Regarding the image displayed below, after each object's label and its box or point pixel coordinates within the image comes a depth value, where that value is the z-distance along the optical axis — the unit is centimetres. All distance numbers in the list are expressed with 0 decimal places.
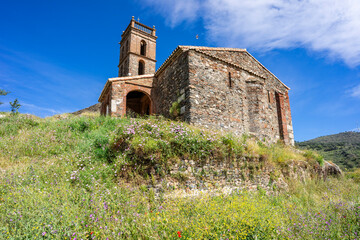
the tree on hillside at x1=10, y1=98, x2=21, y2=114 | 1636
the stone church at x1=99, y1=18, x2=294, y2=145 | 970
